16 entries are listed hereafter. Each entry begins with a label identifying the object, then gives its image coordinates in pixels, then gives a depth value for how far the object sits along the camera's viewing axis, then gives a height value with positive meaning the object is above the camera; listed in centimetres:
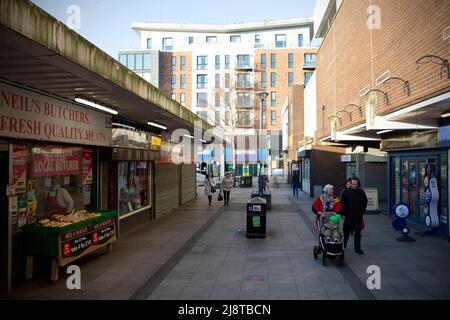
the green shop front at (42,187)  608 -46
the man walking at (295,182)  2277 -113
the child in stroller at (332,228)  732 -132
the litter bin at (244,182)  3197 -159
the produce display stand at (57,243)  636 -147
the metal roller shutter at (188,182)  1844 -98
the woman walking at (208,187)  1798 -117
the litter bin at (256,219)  1005 -156
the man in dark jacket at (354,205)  822 -95
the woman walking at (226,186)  1751 -108
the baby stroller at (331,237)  727 -150
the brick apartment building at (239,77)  4888 +1259
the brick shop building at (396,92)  799 +214
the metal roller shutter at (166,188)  1391 -101
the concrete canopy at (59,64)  375 +140
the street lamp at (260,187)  1556 -103
